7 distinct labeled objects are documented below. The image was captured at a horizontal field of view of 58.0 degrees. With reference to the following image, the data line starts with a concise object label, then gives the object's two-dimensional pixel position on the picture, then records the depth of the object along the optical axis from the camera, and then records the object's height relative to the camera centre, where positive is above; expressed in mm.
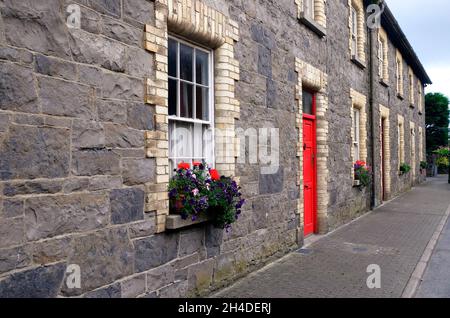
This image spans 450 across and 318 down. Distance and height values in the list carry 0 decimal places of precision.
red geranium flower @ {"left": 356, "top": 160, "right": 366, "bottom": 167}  11131 +48
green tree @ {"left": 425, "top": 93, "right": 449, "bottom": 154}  36562 +3789
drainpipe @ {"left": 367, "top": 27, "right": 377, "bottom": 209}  12453 +2052
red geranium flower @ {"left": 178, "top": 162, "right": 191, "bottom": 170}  4590 +2
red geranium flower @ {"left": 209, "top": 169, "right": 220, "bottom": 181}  4867 -99
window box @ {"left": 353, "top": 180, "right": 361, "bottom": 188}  10656 -479
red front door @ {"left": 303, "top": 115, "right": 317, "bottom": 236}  8430 -171
